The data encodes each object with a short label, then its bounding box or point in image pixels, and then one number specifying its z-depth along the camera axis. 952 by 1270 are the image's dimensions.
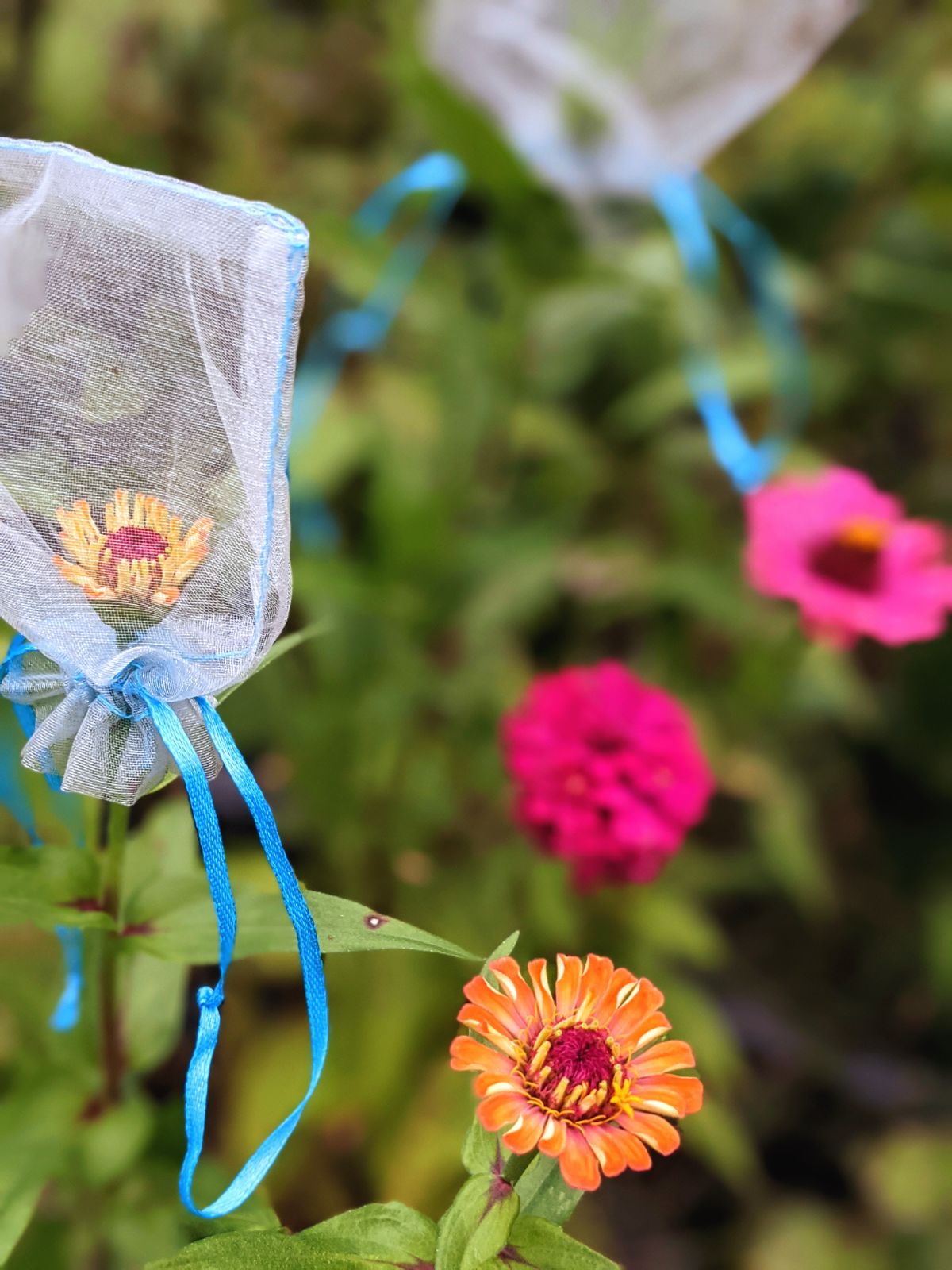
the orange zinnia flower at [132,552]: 0.41
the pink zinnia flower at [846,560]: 0.92
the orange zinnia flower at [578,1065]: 0.37
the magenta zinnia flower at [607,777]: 0.79
